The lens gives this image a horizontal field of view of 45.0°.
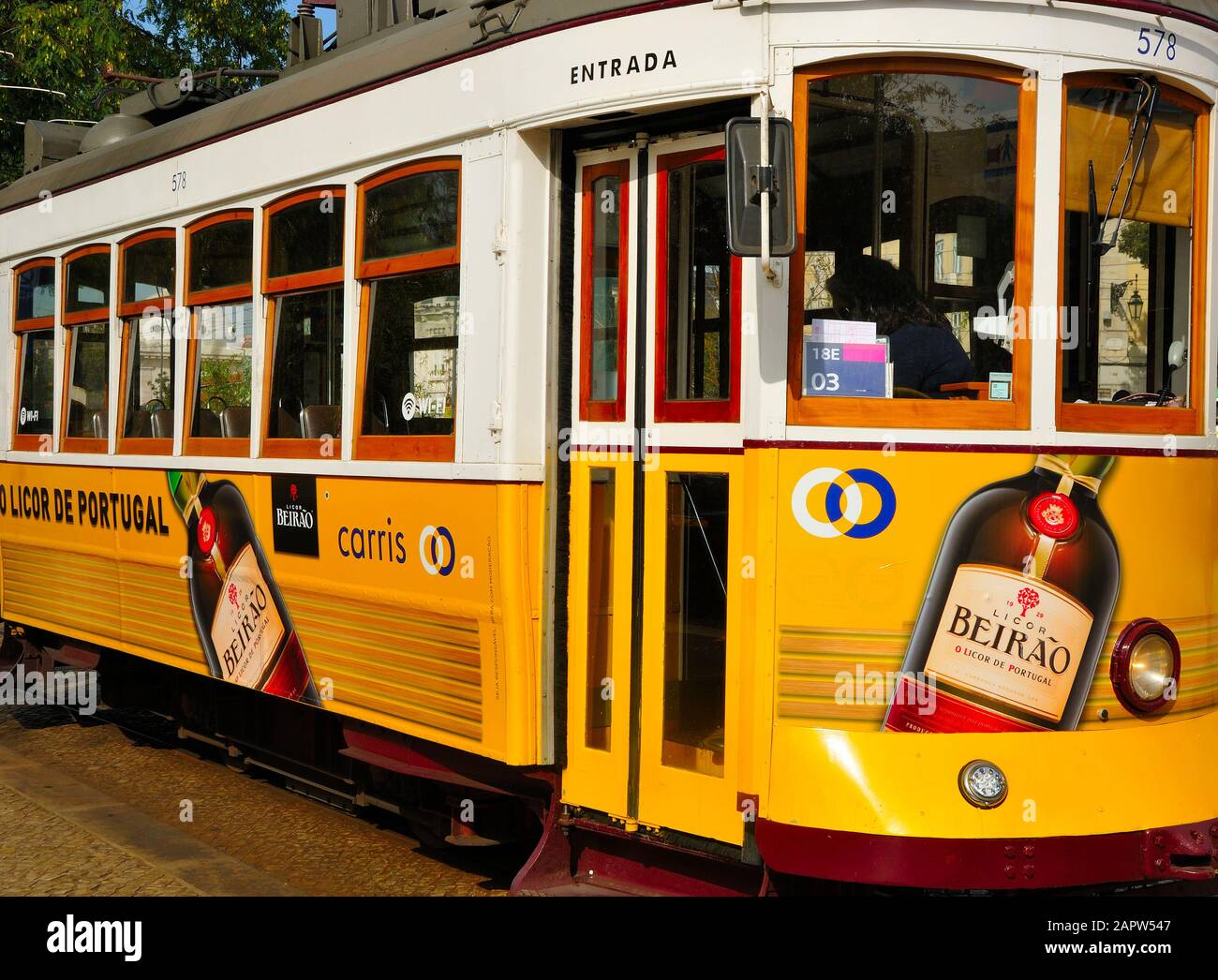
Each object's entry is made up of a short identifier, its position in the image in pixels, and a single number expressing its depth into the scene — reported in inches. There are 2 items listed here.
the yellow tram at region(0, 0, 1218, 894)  168.9
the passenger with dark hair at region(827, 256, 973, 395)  172.4
